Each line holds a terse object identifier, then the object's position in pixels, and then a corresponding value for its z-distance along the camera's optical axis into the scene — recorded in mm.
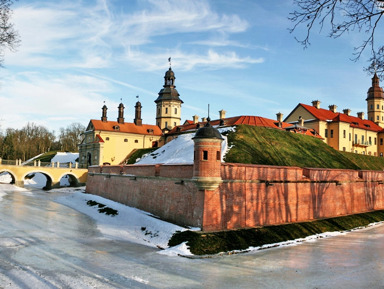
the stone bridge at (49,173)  44531
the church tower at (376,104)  61803
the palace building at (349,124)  52250
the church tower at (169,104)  60656
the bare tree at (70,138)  89500
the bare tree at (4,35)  9630
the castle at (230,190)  17125
